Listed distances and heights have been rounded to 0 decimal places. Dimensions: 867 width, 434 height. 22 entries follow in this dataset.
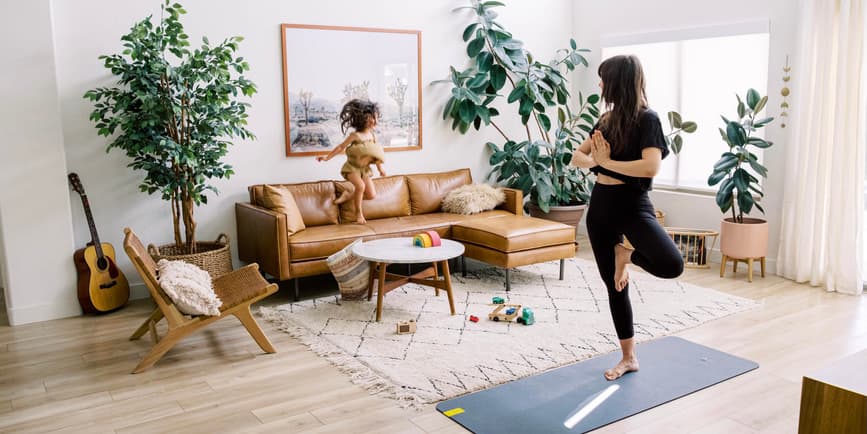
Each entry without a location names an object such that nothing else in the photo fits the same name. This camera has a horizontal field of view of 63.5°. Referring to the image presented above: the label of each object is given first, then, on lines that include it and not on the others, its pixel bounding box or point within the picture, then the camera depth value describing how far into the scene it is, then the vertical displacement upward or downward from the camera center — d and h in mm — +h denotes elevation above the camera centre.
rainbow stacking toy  4578 -762
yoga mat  2957 -1239
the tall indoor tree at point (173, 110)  4320 +91
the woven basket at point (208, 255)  4621 -873
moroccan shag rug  3494 -1217
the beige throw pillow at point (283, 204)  4945 -568
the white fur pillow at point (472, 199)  5691 -627
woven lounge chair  3588 -930
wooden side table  2096 -855
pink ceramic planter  5152 -878
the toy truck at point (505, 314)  4273 -1163
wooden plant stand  5213 -1091
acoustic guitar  4516 -985
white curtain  4750 -213
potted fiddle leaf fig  6086 +160
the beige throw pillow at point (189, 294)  3580 -863
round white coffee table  4289 -818
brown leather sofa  4750 -764
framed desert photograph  5484 +345
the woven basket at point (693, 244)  5644 -1001
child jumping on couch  5211 -213
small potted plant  5172 -464
